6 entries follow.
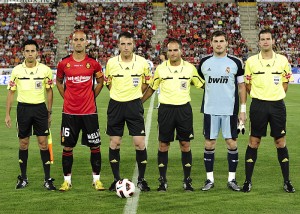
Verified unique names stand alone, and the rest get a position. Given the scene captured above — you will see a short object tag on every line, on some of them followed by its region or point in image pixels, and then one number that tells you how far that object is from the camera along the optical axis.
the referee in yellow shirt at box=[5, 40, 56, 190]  8.46
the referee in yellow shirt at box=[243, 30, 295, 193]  8.11
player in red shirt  8.23
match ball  7.82
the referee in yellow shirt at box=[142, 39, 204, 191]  8.30
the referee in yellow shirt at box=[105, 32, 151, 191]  8.28
